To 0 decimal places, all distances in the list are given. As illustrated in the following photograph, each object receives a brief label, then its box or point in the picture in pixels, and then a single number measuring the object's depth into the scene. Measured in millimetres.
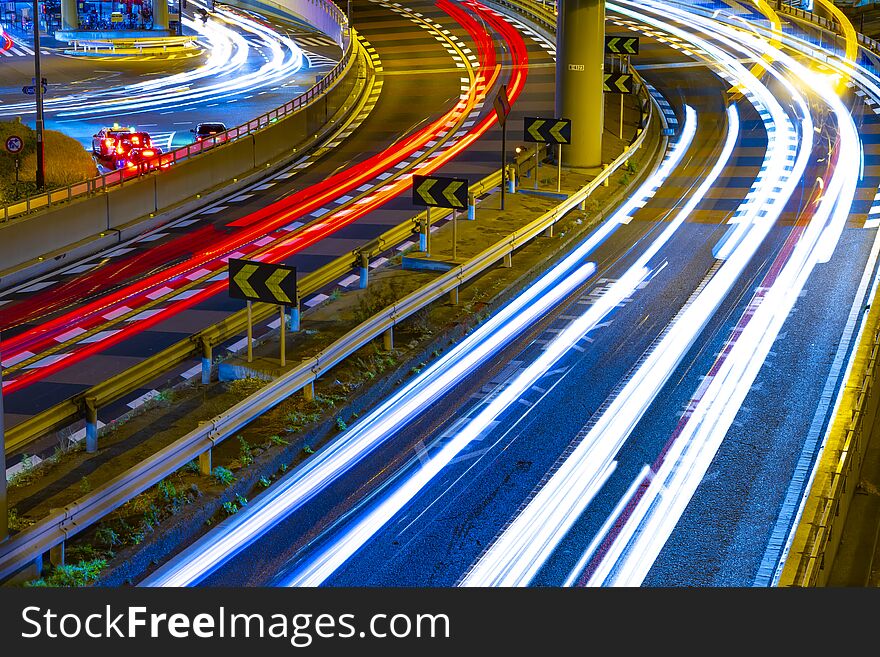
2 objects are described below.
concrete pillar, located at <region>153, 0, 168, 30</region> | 81688
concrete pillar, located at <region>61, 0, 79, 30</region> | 81562
